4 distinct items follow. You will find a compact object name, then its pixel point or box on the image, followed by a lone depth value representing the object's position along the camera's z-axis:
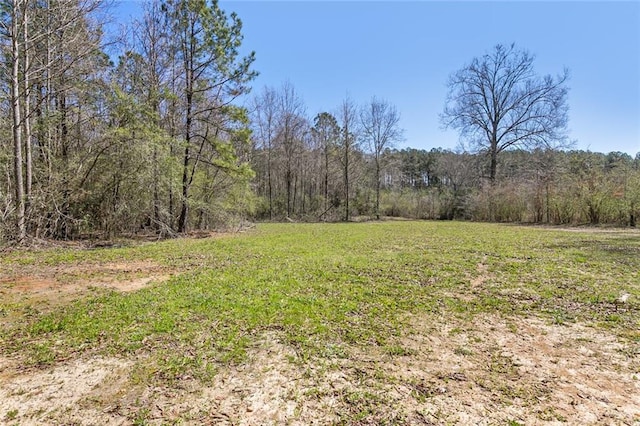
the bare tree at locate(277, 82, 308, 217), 24.39
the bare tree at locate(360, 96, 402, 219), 25.52
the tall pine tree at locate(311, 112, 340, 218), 25.88
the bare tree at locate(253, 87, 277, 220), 24.09
